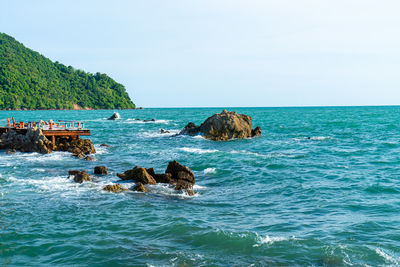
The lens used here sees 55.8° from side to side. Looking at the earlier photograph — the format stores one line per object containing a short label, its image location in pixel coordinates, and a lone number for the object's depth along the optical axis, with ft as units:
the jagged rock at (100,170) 81.30
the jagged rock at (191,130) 167.02
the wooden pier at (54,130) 129.59
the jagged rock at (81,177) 71.20
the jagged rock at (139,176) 69.15
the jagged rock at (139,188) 63.98
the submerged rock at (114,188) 63.46
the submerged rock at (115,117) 385.29
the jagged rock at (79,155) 108.05
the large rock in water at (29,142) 116.98
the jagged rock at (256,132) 170.34
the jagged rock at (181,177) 65.72
